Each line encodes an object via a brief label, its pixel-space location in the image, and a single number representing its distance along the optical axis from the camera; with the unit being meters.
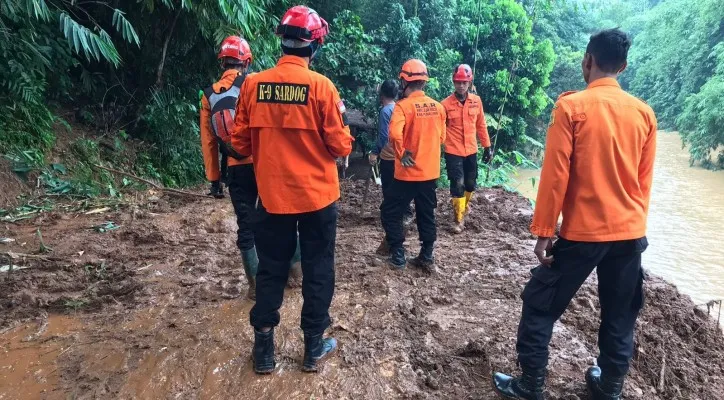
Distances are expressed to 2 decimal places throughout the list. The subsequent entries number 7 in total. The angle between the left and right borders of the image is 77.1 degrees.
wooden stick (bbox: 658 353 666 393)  2.63
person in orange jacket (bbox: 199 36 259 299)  2.97
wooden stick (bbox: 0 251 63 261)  3.92
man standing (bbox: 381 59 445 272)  3.98
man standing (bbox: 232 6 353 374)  2.26
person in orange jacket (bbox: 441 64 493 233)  5.33
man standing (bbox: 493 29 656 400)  2.08
